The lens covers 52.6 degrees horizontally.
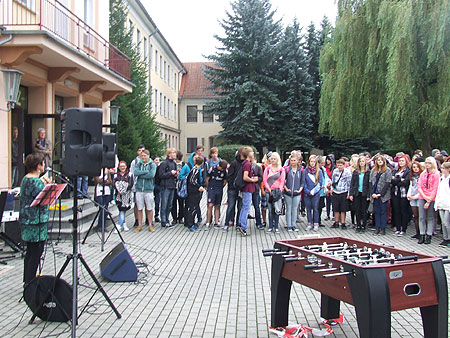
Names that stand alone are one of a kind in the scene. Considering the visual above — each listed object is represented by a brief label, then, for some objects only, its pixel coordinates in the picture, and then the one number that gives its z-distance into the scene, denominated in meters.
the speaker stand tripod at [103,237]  9.45
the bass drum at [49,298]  5.30
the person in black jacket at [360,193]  12.30
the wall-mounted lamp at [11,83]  10.69
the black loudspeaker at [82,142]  4.88
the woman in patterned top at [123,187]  11.62
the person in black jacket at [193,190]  12.21
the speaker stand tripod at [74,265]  4.69
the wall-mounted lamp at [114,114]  17.51
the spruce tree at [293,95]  35.81
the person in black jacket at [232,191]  11.97
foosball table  3.83
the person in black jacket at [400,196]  11.69
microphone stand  4.97
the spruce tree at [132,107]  22.91
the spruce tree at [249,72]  34.69
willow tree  17.41
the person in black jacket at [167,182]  12.43
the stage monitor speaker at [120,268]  7.24
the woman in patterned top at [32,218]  6.10
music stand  5.93
